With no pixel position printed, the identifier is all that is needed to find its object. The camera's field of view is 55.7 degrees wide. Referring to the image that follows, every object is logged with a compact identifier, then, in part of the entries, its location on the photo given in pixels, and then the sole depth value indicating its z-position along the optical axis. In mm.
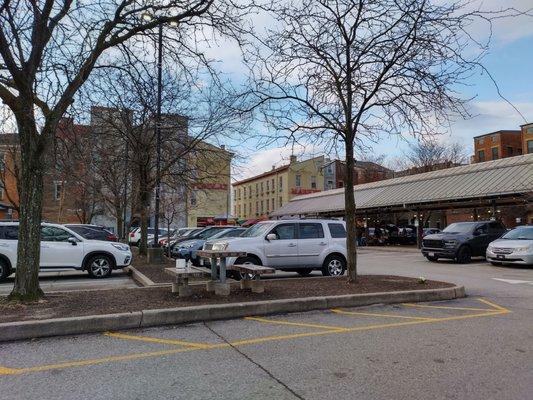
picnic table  9195
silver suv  13817
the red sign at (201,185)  22219
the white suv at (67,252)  14078
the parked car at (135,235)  40156
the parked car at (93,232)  20434
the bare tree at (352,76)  10906
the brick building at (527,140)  76875
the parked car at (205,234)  21838
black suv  21156
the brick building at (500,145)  84312
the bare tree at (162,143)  19109
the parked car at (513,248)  18219
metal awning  27406
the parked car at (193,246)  19266
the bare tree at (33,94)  8547
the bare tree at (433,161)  64812
